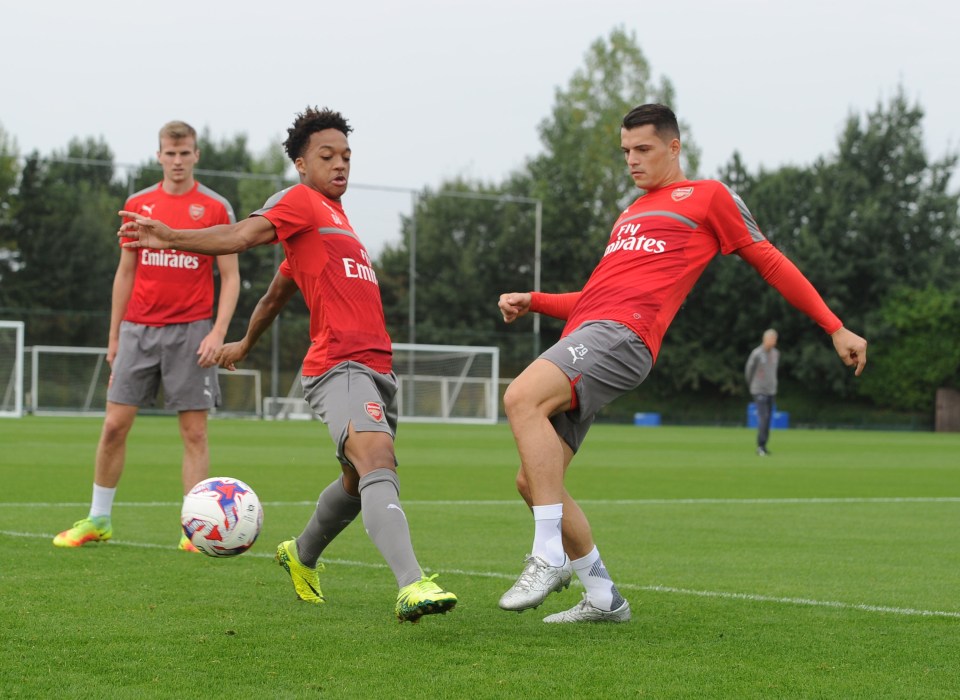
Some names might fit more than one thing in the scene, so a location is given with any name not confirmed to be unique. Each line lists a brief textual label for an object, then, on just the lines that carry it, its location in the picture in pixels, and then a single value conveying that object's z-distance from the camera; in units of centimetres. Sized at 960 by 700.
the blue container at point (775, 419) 4234
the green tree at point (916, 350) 4641
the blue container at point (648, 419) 4326
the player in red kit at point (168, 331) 727
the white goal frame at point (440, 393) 3562
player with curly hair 471
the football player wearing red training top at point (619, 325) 479
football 546
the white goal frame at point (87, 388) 3278
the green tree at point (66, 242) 3769
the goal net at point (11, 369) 2986
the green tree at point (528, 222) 4194
